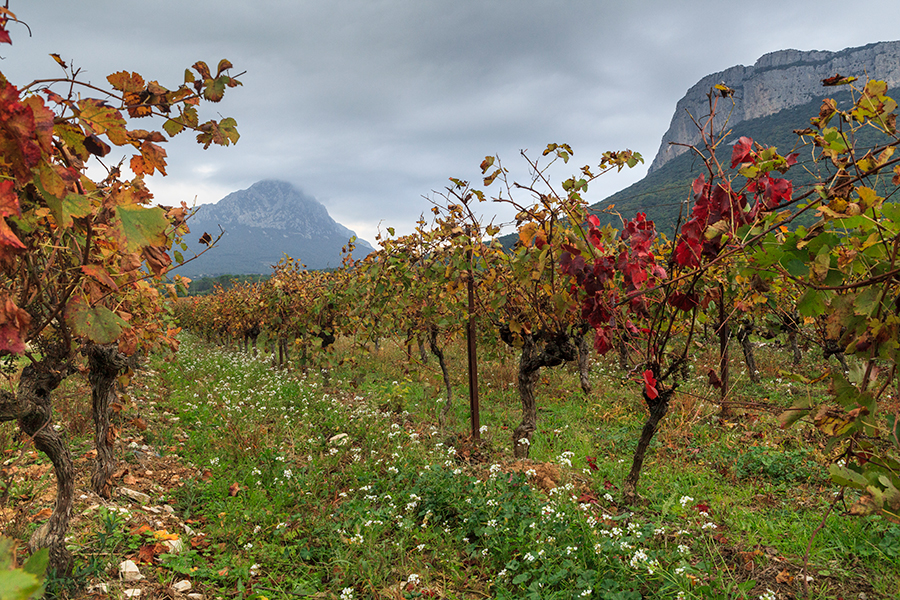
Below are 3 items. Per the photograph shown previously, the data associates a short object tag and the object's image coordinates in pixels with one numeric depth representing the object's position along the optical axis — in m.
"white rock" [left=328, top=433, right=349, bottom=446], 5.75
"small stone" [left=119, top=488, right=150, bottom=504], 4.18
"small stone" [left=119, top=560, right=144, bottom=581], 2.98
